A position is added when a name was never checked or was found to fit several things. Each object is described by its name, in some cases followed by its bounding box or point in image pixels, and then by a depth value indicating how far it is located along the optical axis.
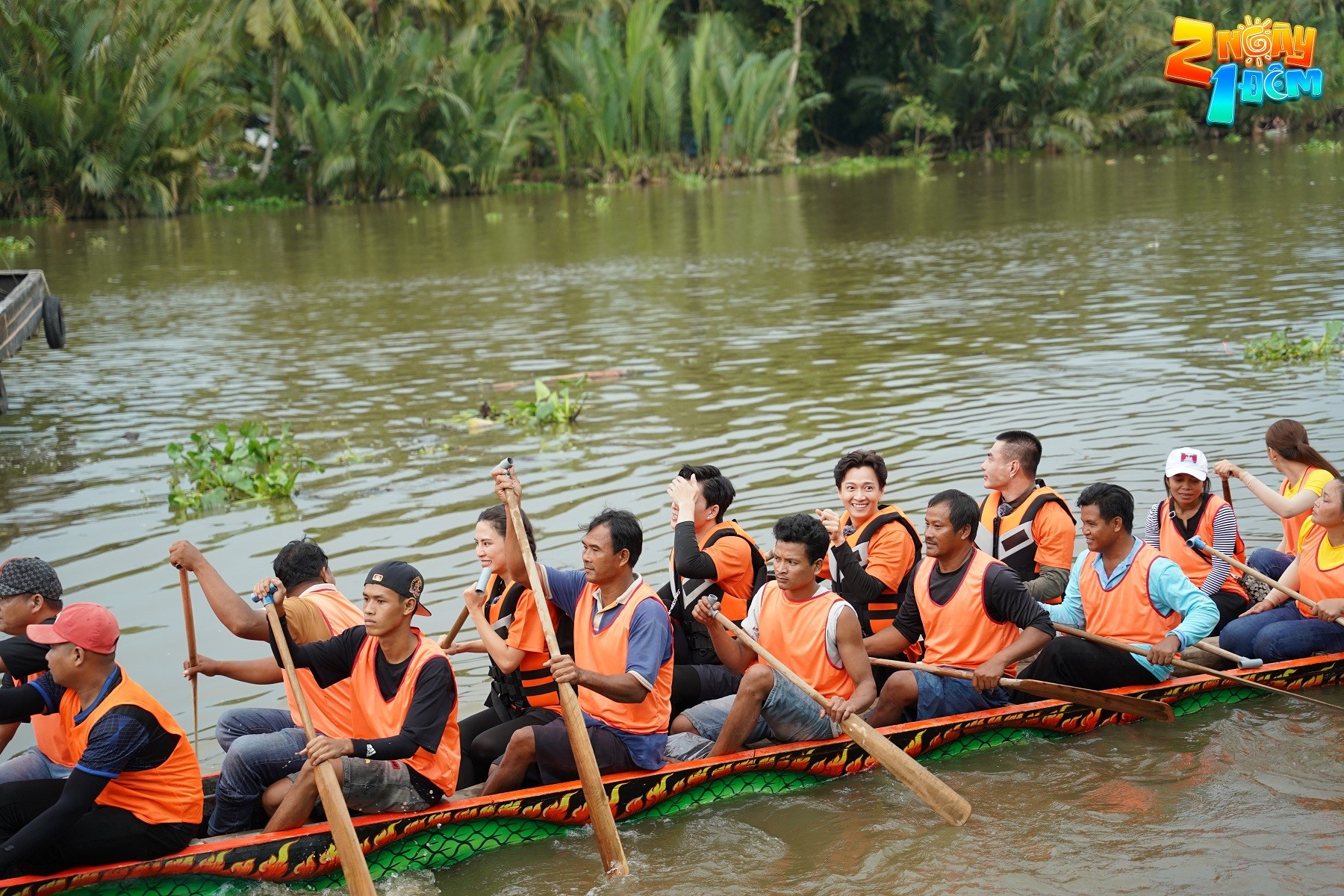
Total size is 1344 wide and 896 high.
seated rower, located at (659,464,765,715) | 12.25
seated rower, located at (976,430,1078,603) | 13.36
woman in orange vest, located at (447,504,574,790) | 11.18
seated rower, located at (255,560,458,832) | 9.73
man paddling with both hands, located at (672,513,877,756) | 11.05
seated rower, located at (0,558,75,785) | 10.05
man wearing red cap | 9.02
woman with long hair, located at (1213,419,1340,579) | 13.77
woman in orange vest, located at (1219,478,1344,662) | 12.55
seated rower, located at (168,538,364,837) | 10.30
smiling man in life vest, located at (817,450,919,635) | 12.70
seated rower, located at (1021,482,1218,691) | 11.80
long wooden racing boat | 9.72
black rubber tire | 27.14
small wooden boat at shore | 23.67
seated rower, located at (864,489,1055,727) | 11.44
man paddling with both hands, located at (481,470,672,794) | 10.52
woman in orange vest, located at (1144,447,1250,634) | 13.50
